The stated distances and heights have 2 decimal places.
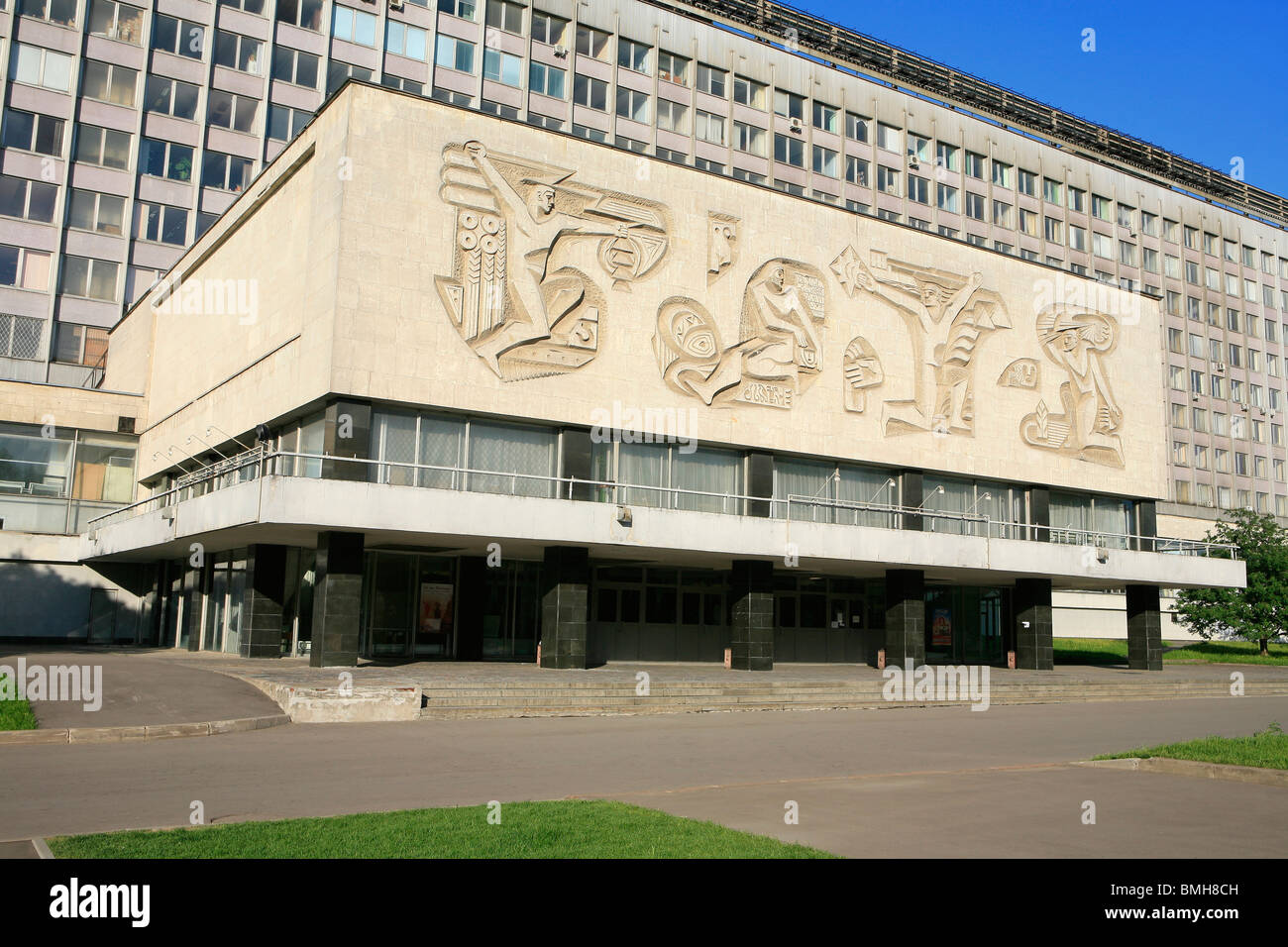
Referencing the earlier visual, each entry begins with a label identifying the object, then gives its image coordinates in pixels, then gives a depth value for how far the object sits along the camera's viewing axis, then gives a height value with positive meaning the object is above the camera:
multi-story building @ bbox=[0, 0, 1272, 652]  49.06 +25.99
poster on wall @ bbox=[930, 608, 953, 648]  41.62 -0.59
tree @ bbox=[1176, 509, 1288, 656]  50.62 +1.06
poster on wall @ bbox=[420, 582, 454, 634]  30.59 -0.27
